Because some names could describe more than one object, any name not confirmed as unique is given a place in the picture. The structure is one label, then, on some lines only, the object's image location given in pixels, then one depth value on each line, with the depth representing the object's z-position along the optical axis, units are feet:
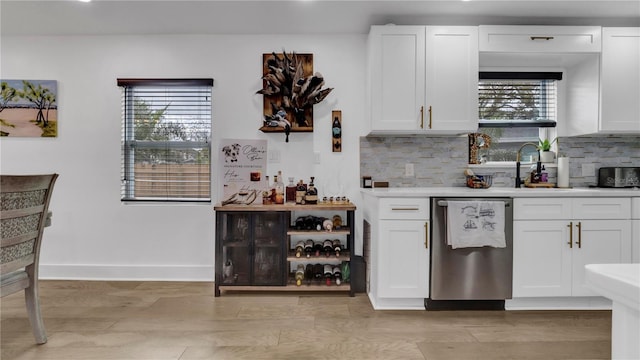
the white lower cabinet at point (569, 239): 8.41
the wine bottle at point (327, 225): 9.56
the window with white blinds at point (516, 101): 10.56
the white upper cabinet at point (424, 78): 9.19
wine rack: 9.27
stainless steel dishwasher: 8.28
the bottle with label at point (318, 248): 9.61
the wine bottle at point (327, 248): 9.61
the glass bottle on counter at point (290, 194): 10.11
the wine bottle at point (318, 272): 9.71
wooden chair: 5.69
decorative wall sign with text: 10.11
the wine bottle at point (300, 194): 9.78
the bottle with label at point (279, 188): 9.87
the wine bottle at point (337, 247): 9.53
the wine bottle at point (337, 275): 9.41
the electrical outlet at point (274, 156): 10.57
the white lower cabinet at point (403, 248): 8.38
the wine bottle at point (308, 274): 9.73
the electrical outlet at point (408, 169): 10.40
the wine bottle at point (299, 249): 9.50
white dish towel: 8.14
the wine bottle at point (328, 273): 9.42
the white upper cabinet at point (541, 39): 9.13
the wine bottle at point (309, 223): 9.68
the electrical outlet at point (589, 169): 10.41
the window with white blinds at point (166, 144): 10.84
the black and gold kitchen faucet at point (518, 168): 10.08
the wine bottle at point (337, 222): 9.89
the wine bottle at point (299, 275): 9.34
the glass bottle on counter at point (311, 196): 9.68
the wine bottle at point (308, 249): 9.62
